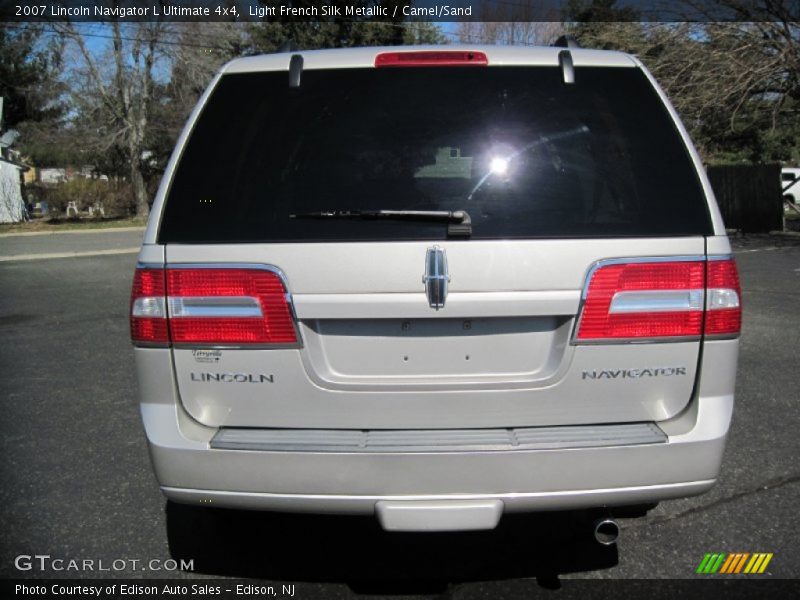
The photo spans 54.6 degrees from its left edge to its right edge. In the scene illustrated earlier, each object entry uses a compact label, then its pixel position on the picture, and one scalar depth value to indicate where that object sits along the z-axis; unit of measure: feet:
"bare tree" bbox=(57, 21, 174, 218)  104.88
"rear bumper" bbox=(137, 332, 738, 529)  7.99
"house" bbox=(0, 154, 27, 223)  107.34
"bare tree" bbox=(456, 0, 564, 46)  110.83
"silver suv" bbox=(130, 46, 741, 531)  8.02
